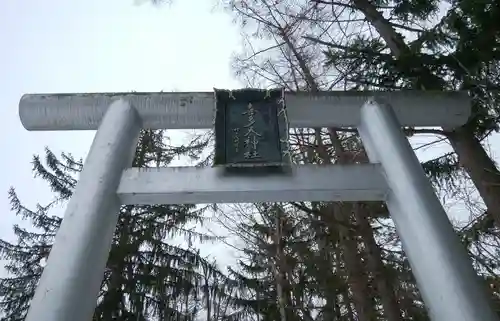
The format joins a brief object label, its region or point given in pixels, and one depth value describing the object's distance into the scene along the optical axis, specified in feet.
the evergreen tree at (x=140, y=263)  26.11
